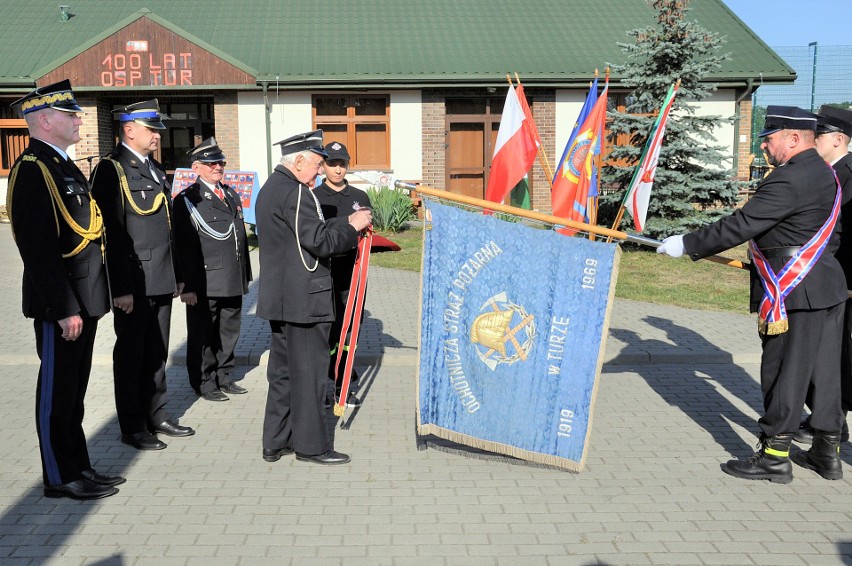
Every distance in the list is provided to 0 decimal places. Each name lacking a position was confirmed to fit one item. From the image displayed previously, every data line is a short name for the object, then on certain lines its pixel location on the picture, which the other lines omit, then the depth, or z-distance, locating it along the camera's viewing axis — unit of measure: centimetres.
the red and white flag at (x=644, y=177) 736
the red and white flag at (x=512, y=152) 877
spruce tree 1515
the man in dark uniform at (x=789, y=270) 497
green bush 1775
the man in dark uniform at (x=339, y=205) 656
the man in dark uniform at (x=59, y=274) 445
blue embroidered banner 486
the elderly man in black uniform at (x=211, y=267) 673
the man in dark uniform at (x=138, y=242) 539
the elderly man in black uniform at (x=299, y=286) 516
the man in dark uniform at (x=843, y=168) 570
